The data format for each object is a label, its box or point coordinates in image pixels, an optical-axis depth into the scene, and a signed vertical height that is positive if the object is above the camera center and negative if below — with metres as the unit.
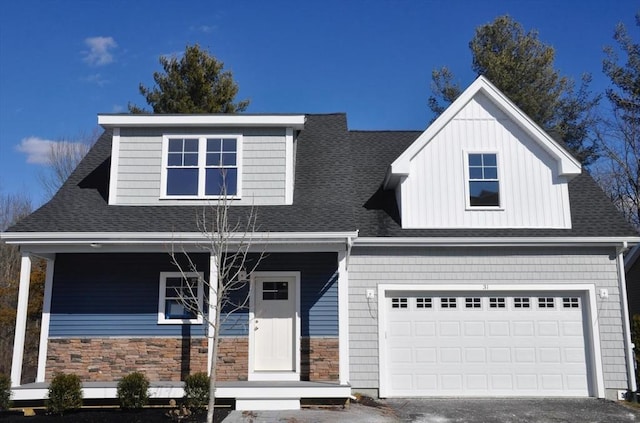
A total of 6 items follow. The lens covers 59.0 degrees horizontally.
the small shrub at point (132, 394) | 9.83 -1.14
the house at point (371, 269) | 11.44 +1.21
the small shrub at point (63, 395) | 9.64 -1.14
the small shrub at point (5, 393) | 9.78 -1.12
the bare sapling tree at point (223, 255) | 10.15 +1.39
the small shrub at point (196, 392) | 9.51 -1.09
